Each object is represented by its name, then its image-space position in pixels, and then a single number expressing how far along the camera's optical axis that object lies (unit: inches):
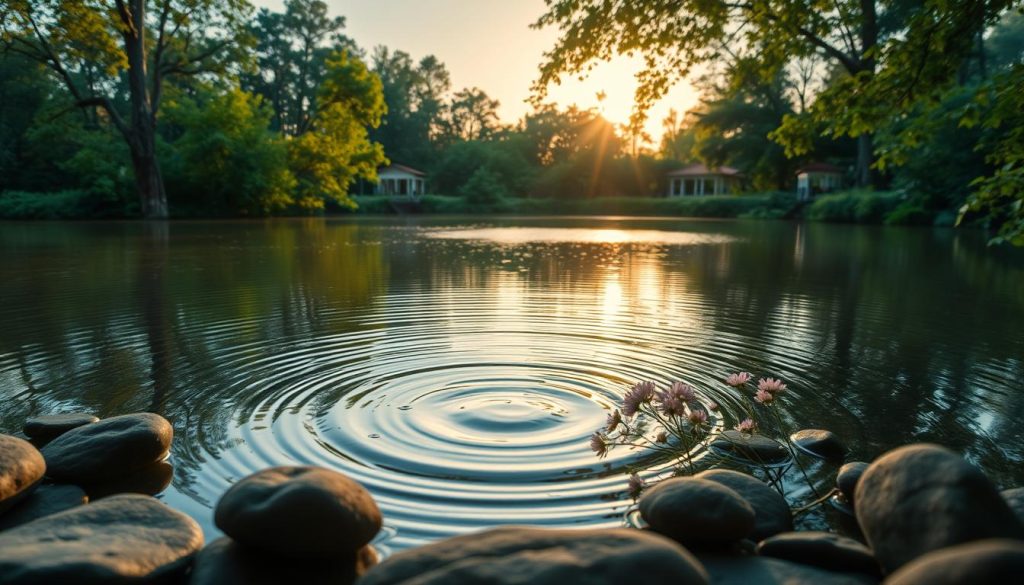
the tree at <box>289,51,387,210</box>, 1368.1
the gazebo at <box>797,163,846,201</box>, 1924.2
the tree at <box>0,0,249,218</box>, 1032.2
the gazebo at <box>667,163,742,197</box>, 2464.3
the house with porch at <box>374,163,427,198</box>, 2524.6
